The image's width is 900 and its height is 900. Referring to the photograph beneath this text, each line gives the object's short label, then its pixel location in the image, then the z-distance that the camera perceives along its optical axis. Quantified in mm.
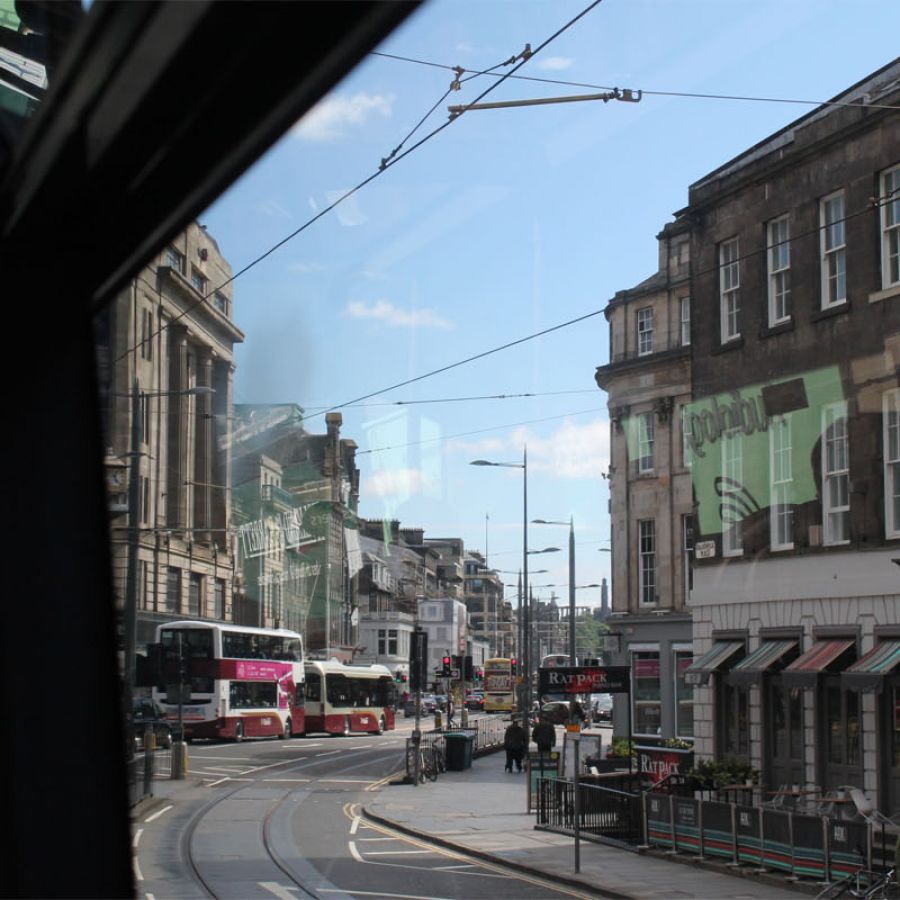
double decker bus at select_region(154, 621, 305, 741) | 41206
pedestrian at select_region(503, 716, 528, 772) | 38844
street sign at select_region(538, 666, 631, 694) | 22359
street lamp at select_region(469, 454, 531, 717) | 48844
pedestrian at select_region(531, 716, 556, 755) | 35344
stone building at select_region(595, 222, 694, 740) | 43219
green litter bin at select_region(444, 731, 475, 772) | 39375
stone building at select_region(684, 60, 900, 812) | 22406
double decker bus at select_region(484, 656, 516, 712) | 88625
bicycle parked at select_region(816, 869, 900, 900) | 14734
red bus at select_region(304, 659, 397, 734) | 56500
